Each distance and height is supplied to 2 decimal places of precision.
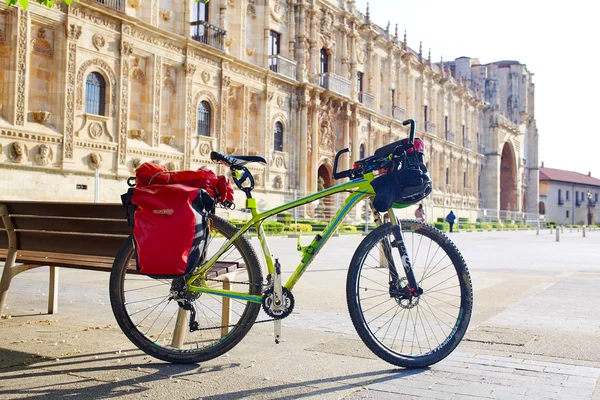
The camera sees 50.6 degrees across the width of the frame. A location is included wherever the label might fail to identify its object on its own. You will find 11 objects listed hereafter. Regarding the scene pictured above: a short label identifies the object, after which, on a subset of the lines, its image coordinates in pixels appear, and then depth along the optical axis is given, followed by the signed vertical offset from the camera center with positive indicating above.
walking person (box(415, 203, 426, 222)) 30.26 -0.01
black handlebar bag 3.81 +0.17
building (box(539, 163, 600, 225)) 89.50 +2.82
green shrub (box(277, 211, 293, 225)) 26.34 -0.28
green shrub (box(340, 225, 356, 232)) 28.35 -0.72
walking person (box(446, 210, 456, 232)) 36.50 -0.25
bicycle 3.74 -0.39
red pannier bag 3.55 -0.05
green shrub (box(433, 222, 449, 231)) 40.03 -0.78
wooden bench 4.53 -0.19
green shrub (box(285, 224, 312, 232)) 25.46 -0.65
